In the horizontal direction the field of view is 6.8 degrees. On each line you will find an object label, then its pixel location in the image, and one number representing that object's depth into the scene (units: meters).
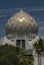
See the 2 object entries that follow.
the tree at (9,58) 48.56
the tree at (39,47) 68.75
